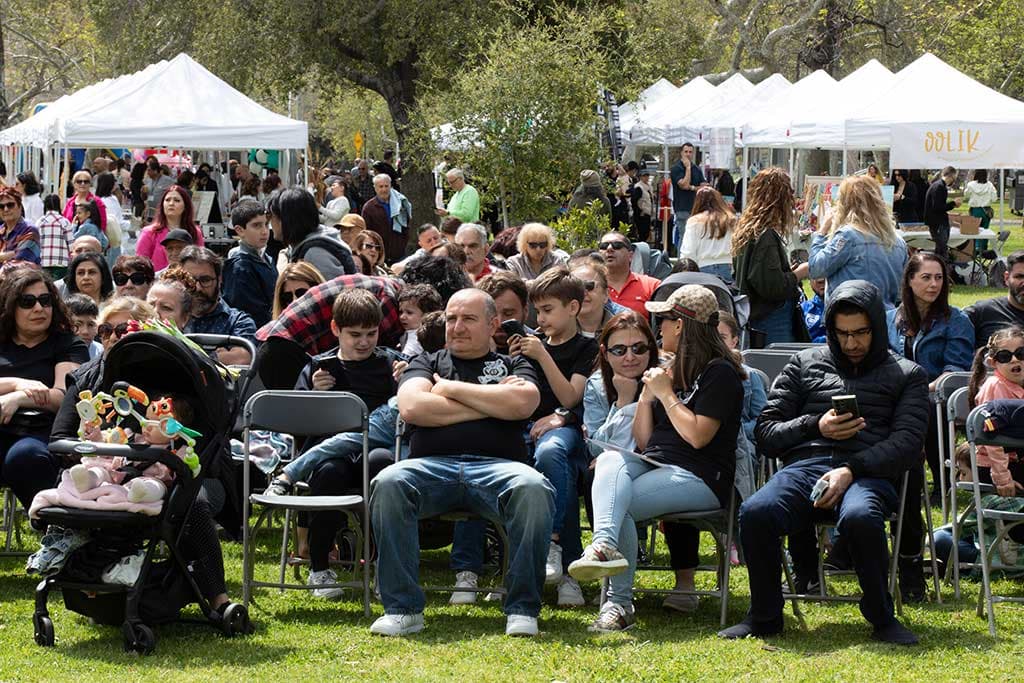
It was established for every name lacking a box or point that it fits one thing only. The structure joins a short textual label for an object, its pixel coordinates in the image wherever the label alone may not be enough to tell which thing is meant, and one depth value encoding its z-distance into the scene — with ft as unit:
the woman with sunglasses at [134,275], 45.63
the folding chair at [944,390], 38.04
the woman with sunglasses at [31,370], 35.73
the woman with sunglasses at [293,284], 43.11
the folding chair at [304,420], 34.04
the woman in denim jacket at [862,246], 47.46
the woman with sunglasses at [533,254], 52.49
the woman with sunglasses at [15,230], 61.10
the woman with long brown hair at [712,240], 59.84
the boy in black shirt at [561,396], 34.93
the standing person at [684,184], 125.04
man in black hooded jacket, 30.18
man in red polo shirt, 47.90
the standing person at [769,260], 48.64
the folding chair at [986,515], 31.87
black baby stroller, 30.04
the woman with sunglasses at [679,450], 31.93
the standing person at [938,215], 106.61
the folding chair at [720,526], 32.05
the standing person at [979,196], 138.35
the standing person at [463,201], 85.50
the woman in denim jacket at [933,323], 41.77
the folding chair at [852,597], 32.13
